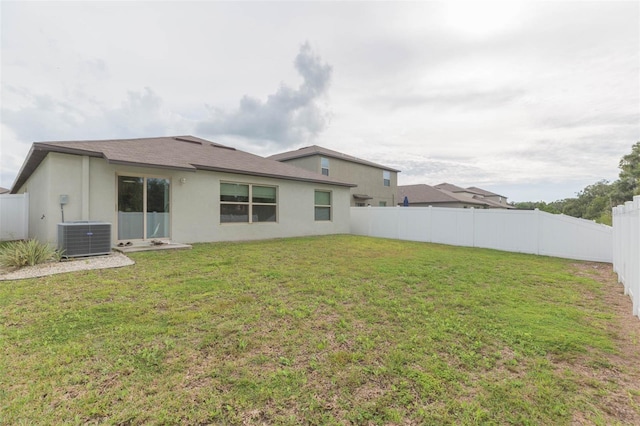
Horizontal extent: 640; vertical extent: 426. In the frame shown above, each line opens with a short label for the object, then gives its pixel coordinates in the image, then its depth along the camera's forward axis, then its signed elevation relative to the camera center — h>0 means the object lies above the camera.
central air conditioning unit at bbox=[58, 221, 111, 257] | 6.84 -0.69
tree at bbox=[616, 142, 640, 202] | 27.09 +4.01
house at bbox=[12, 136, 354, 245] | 7.92 +0.75
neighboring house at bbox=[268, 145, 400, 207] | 21.04 +3.47
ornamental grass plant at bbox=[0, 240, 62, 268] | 5.99 -0.99
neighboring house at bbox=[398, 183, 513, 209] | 28.80 +1.77
